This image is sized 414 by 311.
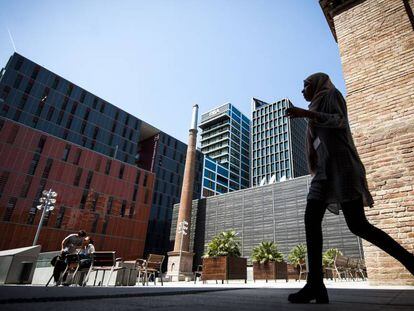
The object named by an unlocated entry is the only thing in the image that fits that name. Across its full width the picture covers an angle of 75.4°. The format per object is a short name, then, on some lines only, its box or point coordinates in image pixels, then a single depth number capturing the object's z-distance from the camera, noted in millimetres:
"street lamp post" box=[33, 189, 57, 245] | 18875
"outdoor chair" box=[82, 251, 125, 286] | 8315
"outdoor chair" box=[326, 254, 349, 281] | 9795
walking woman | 2039
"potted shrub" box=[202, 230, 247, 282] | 9543
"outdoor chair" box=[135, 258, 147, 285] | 10470
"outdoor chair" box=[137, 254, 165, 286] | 9798
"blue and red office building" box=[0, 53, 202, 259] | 33531
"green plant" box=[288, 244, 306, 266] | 15186
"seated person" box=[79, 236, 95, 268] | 7262
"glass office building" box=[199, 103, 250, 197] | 71038
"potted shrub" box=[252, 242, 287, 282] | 11211
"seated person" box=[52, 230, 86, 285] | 7109
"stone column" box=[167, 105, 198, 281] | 23070
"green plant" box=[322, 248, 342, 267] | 15253
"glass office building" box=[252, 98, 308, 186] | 67438
